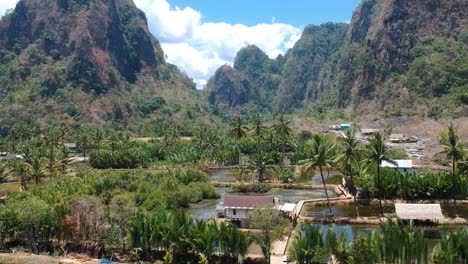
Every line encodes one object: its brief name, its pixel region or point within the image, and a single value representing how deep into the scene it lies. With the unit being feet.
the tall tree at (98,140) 433.56
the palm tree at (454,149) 198.33
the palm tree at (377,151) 196.13
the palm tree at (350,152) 199.41
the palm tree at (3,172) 280.92
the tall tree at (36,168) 272.76
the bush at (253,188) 274.98
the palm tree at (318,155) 197.53
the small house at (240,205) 192.75
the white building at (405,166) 280.72
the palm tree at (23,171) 275.39
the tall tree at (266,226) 140.77
